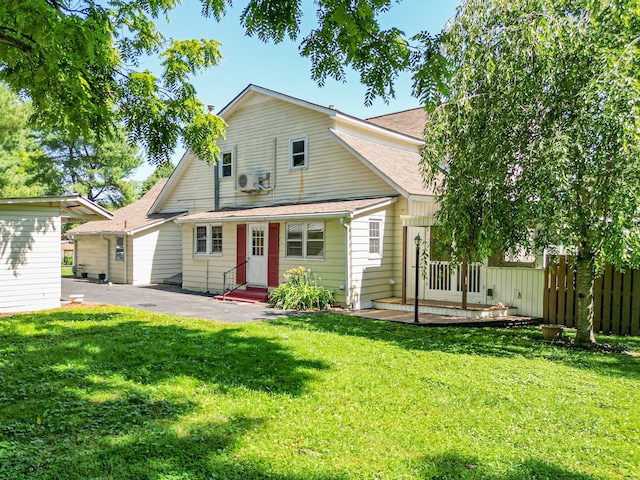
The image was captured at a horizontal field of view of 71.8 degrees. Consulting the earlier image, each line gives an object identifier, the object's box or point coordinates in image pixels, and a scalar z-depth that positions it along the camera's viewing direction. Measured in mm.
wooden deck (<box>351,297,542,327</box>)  10617
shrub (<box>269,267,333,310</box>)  13023
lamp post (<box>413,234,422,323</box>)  10367
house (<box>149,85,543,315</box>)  13094
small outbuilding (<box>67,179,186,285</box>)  20266
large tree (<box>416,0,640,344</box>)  6762
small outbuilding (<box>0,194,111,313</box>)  11445
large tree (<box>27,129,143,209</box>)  36531
